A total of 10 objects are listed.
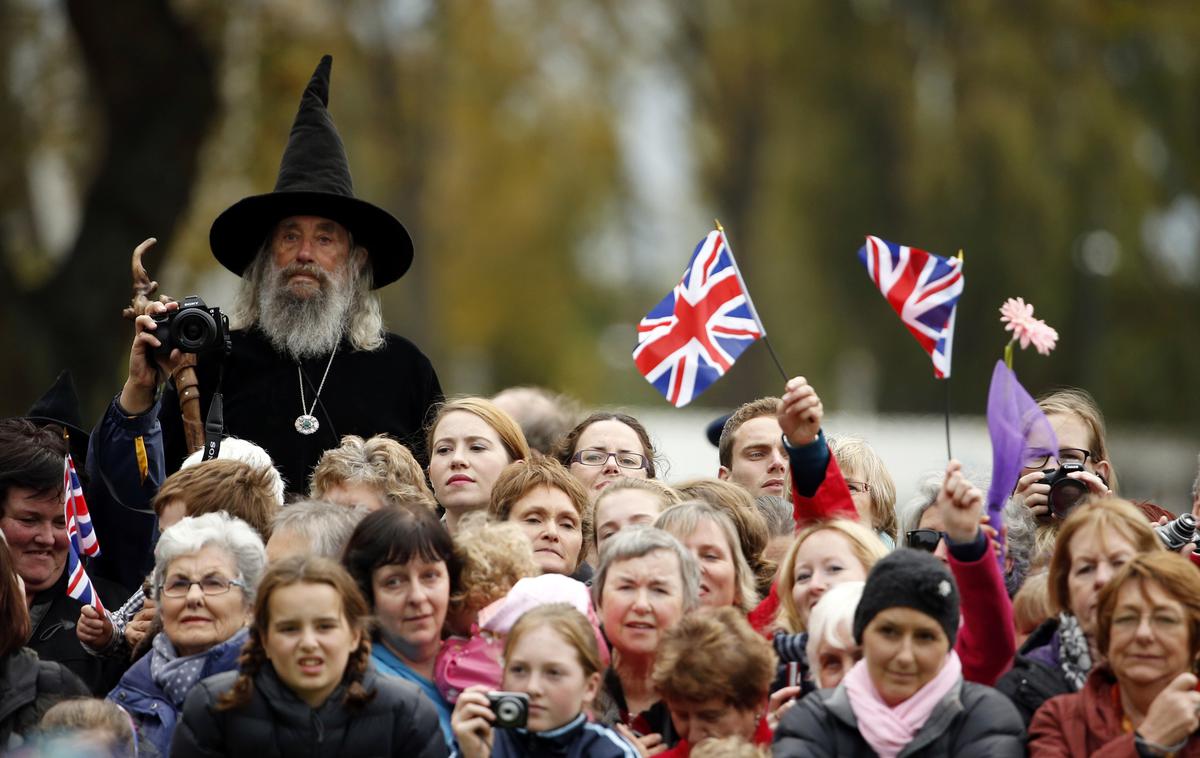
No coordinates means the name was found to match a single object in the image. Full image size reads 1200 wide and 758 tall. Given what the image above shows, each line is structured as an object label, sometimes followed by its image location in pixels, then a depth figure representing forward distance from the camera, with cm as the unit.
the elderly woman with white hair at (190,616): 1262
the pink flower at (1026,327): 1350
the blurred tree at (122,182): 3422
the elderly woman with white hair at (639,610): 1276
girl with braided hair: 1148
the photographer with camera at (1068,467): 1477
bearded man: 1664
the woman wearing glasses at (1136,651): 1152
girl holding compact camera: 1152
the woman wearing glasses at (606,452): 1664
